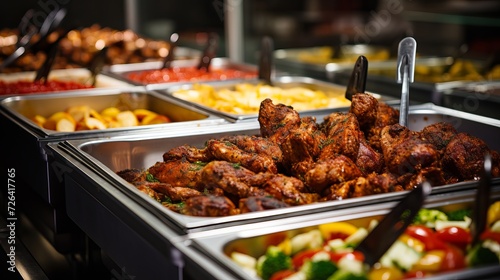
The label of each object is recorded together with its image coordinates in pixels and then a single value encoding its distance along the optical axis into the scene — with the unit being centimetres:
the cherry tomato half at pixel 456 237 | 173
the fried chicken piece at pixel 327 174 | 202
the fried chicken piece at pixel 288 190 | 196
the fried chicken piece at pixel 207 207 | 184
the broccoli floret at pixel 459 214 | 187
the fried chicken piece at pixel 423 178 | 207
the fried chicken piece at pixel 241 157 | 220
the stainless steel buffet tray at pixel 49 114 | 279
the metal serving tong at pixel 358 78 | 288
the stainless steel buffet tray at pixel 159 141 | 254
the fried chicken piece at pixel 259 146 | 229
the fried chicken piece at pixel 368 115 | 250
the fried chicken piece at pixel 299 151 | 215
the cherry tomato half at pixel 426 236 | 166
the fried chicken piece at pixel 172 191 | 212
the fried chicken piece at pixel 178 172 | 222
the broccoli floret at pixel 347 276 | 144
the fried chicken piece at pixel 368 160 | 227
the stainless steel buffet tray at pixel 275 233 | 149
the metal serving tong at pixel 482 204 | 160
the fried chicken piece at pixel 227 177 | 200
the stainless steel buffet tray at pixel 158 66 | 466
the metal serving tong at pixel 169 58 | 447
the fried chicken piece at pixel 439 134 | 232
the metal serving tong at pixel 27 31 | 475
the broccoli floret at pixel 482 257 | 156
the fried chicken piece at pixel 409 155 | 211
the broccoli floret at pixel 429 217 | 184
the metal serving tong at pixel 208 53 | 456
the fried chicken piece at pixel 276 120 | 243
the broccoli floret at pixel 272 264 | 159
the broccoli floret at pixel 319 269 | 150
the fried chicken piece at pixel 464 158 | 215
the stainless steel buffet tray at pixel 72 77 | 438
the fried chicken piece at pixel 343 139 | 223
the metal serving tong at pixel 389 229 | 160
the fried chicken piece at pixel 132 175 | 235
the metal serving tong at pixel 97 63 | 432
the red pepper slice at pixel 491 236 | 168
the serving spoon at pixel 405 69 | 260
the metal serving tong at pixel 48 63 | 413
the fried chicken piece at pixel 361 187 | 197
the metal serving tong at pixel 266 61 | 401
